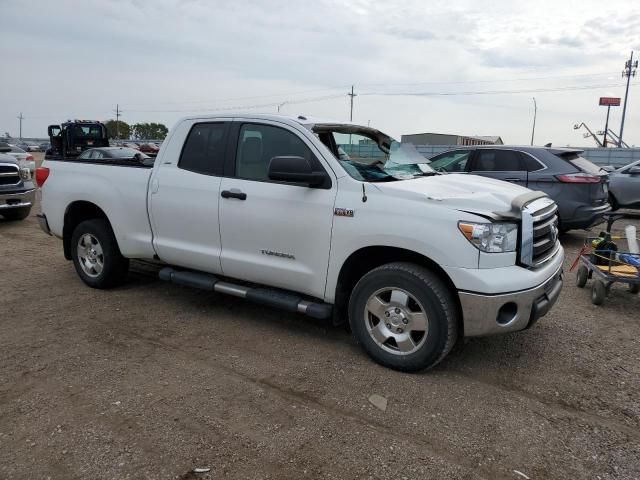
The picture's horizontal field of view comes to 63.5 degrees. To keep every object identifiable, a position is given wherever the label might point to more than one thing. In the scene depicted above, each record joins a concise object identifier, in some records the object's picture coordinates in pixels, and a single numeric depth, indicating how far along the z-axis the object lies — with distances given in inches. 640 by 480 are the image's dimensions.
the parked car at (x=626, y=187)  471.8
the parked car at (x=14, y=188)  384.2
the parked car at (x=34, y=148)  2710.6
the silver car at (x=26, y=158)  762.2
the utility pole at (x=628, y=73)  1949.8
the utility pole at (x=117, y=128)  4108.3
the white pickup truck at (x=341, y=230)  139.0
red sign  2290.8
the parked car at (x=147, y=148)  1473.2
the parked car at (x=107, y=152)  653.5
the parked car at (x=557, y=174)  321.7
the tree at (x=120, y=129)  4237.2
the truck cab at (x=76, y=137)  872.9
